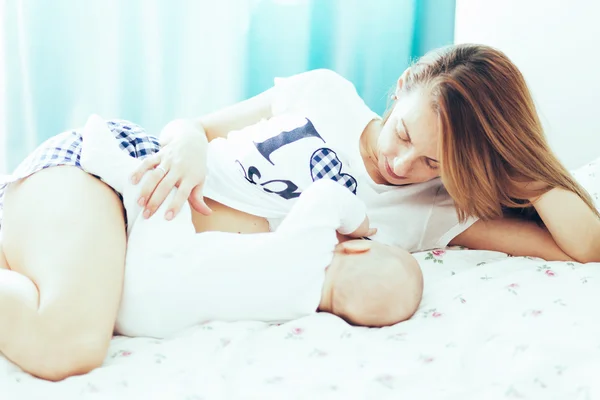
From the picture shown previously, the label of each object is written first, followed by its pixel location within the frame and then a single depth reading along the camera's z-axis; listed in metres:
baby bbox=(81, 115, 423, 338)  0.93
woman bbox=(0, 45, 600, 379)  0.83
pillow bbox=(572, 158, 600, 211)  1.52
